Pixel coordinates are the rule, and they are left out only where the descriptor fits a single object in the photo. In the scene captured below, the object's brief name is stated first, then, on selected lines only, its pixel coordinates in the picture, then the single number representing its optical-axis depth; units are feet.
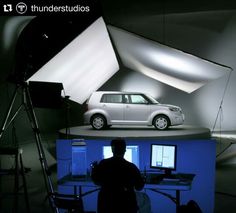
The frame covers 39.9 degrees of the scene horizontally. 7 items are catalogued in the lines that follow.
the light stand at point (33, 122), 11.85
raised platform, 24.48
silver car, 27.86
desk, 11.33
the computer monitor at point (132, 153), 12.34
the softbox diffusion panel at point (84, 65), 21.40
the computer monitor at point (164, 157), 12.05
